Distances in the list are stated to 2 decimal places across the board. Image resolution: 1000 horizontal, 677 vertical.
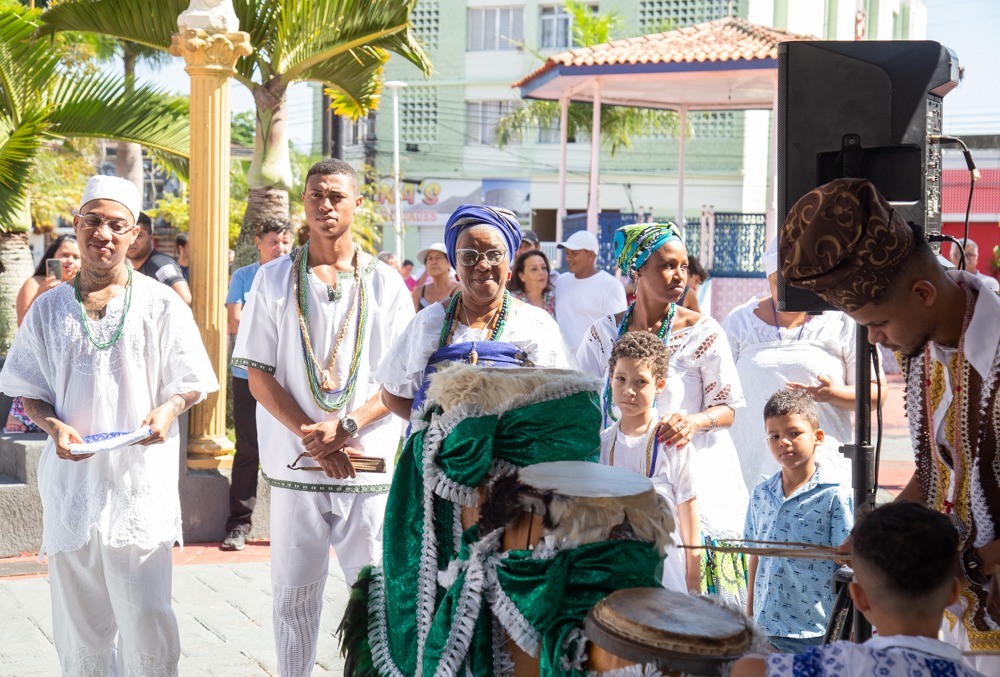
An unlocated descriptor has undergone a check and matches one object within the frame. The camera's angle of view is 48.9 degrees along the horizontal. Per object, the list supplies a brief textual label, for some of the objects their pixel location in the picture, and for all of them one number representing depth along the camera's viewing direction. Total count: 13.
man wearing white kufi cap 4.37
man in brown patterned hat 2.59
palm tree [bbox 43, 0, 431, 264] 8.84
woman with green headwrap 4.94
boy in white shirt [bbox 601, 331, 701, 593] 4.75
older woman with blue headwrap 4.01
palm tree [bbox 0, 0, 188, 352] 8.80
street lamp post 28.17
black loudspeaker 3.89
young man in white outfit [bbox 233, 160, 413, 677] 4.57
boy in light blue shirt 4.82
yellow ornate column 7.45
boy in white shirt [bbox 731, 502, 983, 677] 2.29
